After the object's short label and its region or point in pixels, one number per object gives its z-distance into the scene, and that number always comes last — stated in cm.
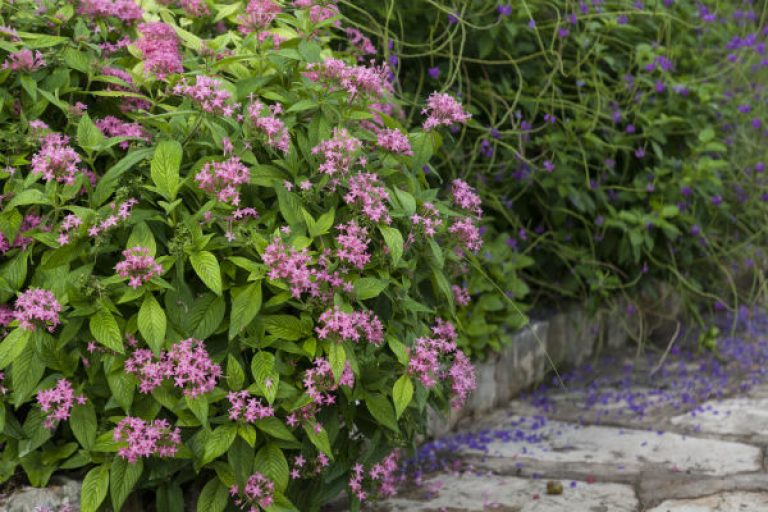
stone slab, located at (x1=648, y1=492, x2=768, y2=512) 271
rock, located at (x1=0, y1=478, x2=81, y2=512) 201
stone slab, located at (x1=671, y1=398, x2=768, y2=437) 350
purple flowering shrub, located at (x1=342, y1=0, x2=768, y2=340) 367
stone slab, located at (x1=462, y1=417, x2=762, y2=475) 313
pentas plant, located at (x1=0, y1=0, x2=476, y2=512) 195
